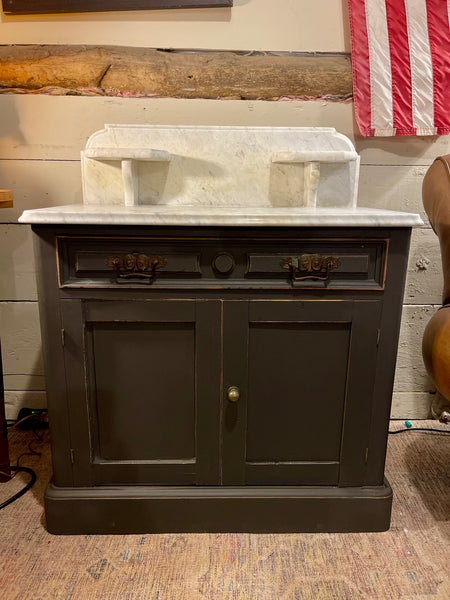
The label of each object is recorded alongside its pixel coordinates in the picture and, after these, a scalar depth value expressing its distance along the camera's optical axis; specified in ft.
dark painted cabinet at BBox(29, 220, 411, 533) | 3.76
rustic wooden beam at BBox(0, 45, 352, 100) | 5.16
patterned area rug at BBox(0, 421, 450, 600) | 3.68
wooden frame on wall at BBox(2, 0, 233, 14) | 4.97
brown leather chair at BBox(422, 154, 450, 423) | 3.91
